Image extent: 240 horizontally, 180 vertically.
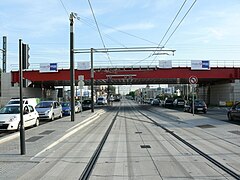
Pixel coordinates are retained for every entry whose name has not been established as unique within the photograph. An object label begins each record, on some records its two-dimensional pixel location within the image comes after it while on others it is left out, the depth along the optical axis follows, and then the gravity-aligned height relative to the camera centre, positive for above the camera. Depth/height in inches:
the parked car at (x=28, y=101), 1313.2 -18.9
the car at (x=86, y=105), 2196.4 -56.1
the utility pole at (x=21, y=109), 409.1 -14.9
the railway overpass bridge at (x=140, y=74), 2096.5 +133.3
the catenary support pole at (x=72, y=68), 925.8 +74.4
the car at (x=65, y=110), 1477.6 -58.4
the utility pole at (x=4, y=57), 2354.1 +261.5
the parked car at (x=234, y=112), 935.2 -46.1
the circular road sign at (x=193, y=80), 1108.1 +49.7
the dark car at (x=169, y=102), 2588.6 -45.4
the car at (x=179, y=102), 2546.8 -45.3
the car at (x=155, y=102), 3141.2 -55.1
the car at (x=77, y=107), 1721.9 -54.2
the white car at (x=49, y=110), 1050.7 -41.8
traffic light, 421.7 +47.1
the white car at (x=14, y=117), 680.4 -42.6
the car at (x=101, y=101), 3233.0 -45.7
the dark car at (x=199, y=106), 1487.5 -44.5
